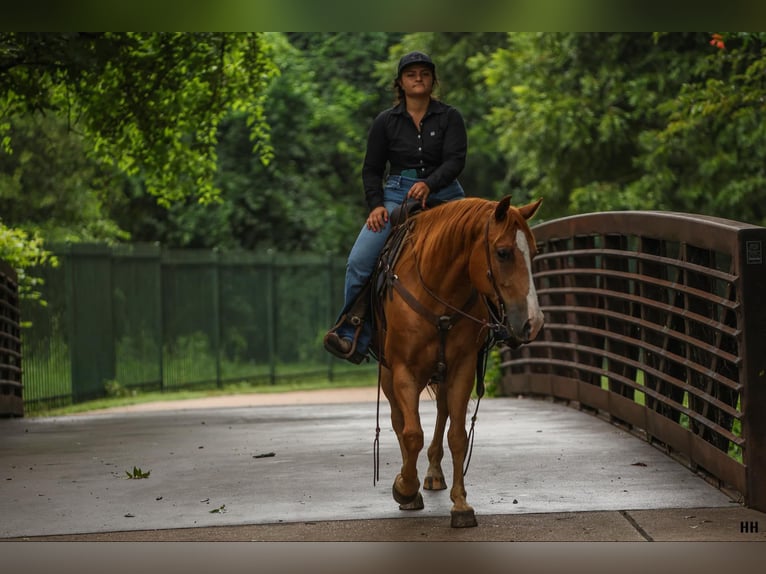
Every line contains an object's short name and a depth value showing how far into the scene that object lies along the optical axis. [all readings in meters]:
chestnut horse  13.81
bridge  14.35
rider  15.32
